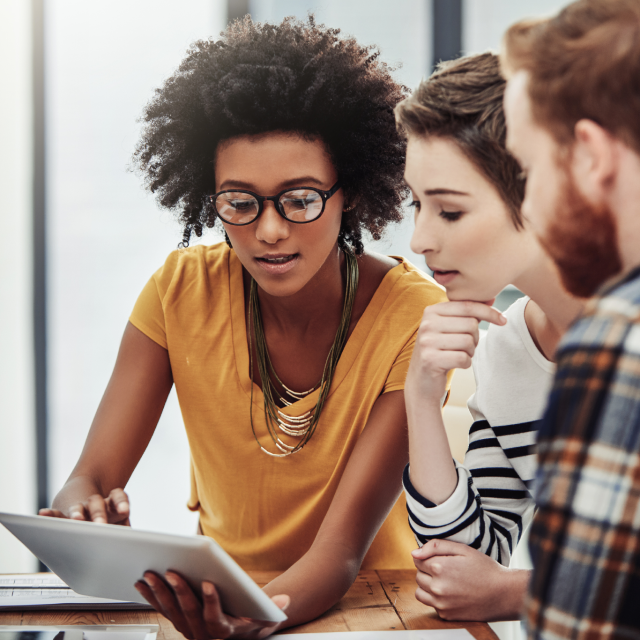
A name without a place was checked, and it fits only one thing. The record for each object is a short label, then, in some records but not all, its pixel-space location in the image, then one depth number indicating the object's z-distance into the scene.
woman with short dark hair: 1.63
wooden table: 1.65
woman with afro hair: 1.81
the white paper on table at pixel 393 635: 1.62
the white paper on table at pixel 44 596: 1.67
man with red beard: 1.15
